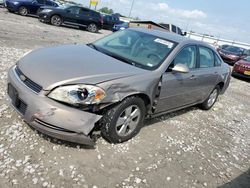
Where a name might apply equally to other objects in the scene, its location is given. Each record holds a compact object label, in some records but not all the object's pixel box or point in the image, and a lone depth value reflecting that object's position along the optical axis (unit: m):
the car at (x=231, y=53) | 13.90
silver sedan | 2.29
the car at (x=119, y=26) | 17.07
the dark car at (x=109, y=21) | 18.73
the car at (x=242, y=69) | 9.33
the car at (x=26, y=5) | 12.97
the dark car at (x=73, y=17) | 12.44
